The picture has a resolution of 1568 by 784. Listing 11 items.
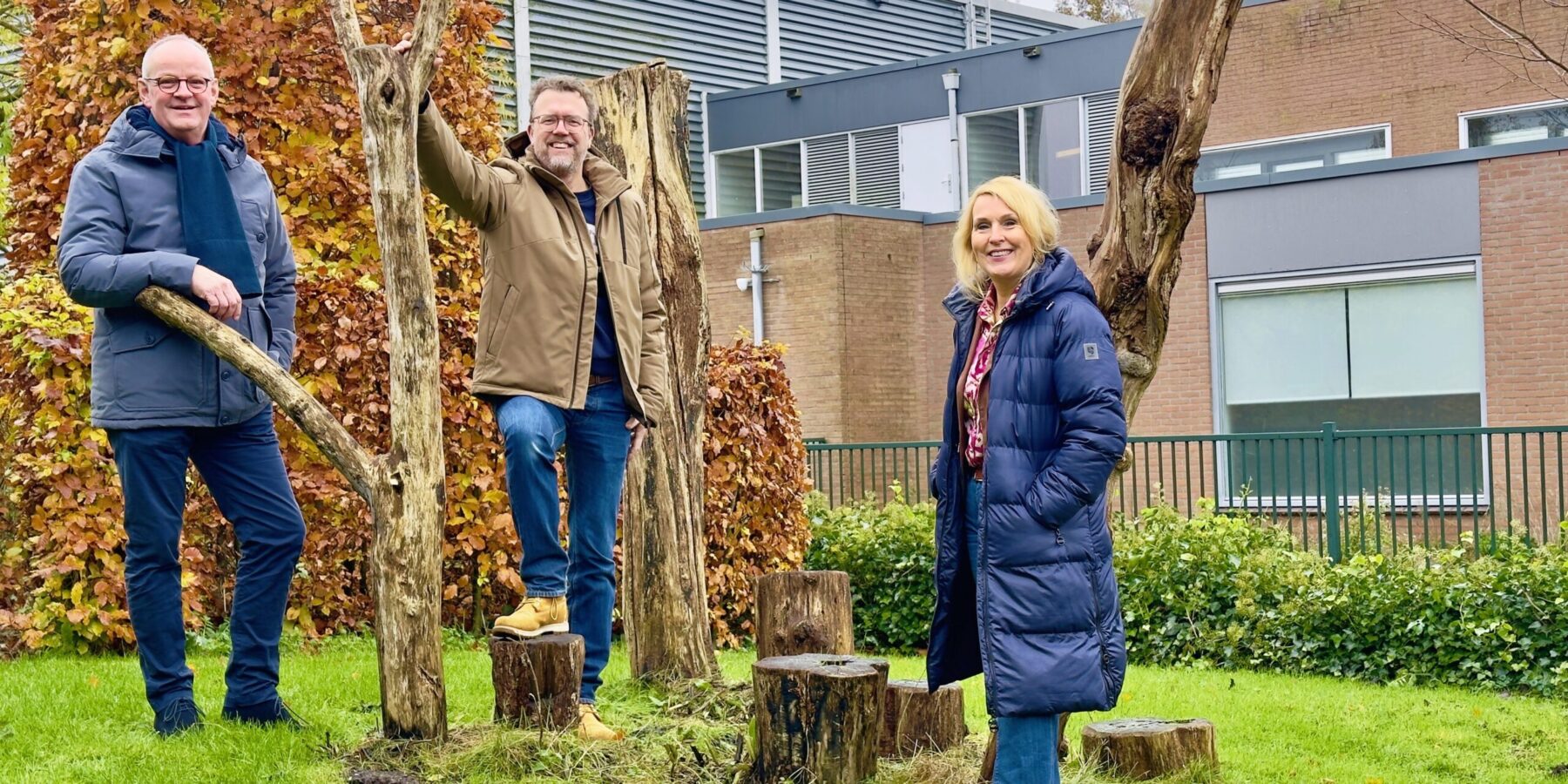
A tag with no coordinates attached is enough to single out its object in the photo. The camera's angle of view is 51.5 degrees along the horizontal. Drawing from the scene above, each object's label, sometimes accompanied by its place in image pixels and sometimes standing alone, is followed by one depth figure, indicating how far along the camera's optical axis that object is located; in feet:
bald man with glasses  17.17
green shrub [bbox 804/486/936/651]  39.29
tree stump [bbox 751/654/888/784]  17.85
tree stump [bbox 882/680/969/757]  20.39
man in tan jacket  17.58
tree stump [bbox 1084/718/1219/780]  19.85
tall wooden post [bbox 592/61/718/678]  22.38
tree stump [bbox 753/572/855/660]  20.66
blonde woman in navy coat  15.19
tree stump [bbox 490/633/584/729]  18.02
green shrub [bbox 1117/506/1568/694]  31.50
